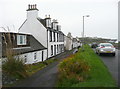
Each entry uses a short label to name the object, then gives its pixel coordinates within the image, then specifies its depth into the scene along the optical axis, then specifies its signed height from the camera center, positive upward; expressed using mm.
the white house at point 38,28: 24547 +2889
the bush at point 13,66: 8820 -1507
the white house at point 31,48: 16483 -593
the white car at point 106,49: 17302 -698
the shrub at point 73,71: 7259 -1673
